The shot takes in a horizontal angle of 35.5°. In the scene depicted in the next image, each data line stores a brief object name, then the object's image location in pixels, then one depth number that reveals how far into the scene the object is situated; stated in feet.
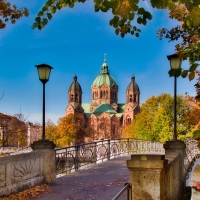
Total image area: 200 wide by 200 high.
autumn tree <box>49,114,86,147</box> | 251.35
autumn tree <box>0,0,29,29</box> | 35.75
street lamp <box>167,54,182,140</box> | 34.88
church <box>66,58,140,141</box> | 323.78
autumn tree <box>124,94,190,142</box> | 171.61
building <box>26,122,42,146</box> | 258.18
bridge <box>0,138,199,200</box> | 16.34
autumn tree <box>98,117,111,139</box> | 306.47
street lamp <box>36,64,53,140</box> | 36.06
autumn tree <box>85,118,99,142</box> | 291.58
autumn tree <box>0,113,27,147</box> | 138.81
